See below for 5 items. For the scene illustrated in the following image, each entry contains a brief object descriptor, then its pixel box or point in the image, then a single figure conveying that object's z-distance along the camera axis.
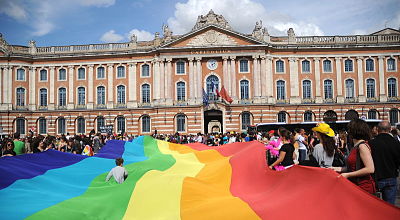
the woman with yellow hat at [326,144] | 6.69
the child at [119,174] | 8.27
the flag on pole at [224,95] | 39.26
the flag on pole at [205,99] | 39.15
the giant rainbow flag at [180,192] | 4.70
